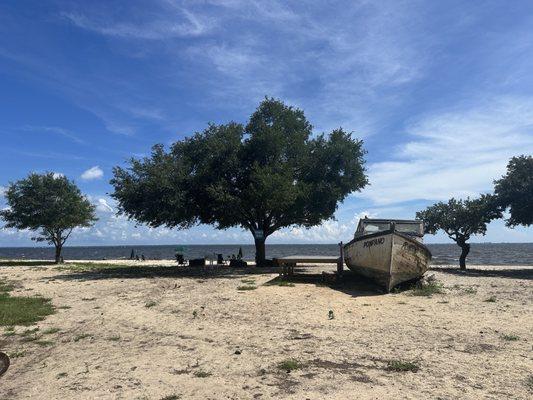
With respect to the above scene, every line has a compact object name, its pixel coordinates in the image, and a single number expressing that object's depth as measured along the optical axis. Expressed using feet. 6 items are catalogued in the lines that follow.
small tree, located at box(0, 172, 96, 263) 134.82
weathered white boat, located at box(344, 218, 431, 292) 53.98
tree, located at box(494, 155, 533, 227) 102.01
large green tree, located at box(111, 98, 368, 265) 88.48
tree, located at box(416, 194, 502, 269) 107.34
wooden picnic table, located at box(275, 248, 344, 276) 64.82
